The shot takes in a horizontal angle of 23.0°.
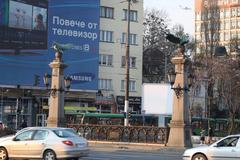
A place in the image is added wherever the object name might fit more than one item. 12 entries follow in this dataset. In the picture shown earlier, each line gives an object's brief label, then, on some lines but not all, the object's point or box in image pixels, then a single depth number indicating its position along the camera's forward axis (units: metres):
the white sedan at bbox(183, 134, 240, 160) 21.98
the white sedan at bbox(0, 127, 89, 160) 22.67
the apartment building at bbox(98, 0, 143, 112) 79.50
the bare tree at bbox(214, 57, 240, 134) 59.53
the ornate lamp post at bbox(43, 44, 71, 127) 40.56
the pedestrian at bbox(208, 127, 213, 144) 49.19
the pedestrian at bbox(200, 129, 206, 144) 48.34
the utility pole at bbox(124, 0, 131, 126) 46.47
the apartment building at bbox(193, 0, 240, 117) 86.06
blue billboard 69.25
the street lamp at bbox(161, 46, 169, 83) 86.62
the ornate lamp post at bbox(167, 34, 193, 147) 35.75
